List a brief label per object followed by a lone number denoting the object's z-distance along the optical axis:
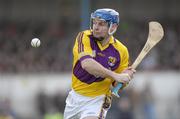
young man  19.36
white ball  21.64
